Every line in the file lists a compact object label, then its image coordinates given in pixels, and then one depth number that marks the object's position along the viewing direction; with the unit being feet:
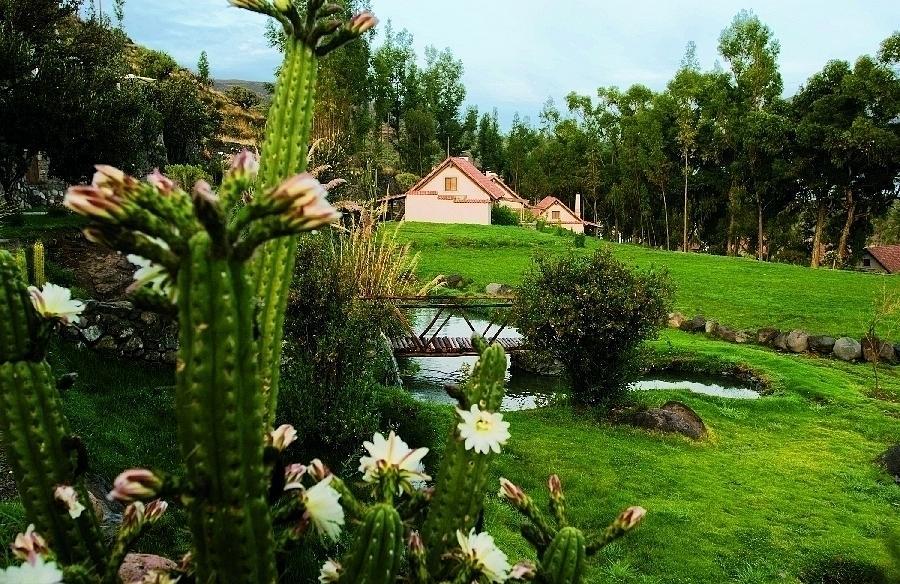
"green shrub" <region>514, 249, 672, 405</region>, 25.89
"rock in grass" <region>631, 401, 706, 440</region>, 24.31
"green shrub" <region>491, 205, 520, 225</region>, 130.11
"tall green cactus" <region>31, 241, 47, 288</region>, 22.93
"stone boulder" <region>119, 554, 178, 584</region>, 6.38
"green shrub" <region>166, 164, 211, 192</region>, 51.73
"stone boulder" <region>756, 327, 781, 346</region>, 47.11
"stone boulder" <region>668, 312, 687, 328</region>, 52.60
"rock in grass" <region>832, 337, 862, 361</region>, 42.39
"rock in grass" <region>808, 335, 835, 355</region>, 44.01
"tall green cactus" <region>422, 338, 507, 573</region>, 4.02
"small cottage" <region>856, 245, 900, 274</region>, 118.25
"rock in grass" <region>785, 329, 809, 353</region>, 44.96
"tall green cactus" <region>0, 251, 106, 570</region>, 3.43
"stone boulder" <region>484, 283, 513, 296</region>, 62.05
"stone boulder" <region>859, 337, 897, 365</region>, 41.04
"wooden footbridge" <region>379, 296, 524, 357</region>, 33.58
